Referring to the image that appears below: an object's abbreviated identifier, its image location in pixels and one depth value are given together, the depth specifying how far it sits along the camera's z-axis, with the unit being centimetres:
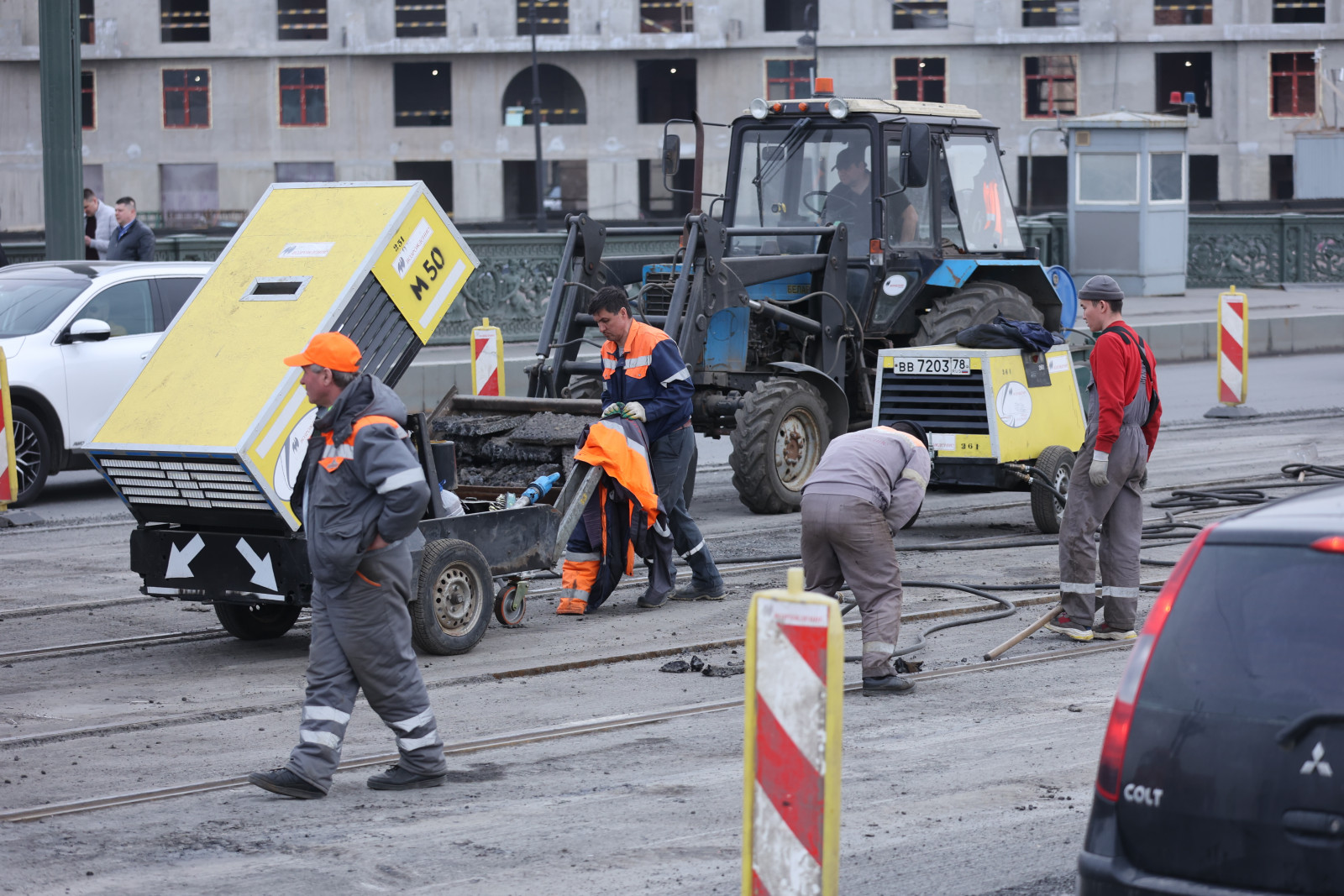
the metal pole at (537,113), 5747
